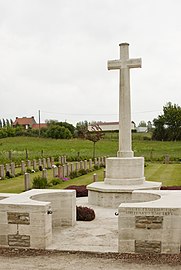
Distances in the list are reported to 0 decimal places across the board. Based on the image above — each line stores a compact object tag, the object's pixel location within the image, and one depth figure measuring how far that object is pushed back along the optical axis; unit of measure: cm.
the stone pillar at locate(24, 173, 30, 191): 1585
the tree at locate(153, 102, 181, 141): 6236
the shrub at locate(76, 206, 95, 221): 962
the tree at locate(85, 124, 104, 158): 2735
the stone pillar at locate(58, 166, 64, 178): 2067
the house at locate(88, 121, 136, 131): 7100
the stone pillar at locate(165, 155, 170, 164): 3334
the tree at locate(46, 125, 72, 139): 6143
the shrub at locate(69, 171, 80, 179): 2137
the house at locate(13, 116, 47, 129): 10250
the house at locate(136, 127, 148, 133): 9464
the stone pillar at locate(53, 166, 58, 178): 2020
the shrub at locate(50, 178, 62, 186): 1820
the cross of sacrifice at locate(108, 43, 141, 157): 1259
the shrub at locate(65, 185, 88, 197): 1435
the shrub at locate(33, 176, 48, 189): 1603
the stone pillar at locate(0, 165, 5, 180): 2070
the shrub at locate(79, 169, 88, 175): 2315
